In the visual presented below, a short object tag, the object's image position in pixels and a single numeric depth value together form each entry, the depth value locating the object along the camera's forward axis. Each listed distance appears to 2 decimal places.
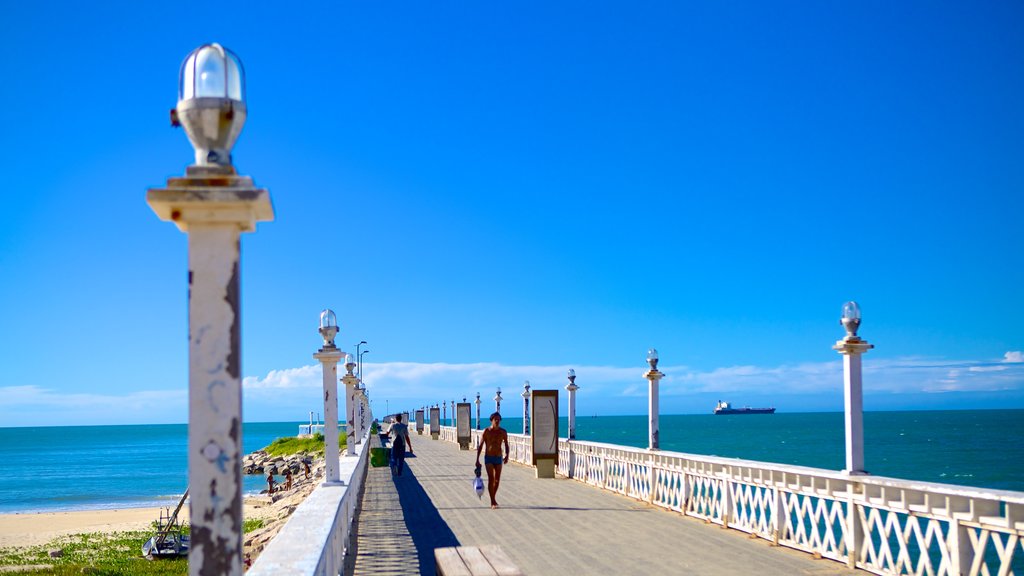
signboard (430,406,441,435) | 57.75
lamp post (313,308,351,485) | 11.41
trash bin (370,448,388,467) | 27.42
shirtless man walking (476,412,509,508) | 15.65
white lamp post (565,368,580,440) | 22.95
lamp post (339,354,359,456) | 17.91
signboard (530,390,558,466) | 21.34
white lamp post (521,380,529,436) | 26.31
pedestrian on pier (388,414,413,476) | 23.36
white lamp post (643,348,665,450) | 16.69
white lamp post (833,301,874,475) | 10.28
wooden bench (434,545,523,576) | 5.95
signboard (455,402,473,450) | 40.59
